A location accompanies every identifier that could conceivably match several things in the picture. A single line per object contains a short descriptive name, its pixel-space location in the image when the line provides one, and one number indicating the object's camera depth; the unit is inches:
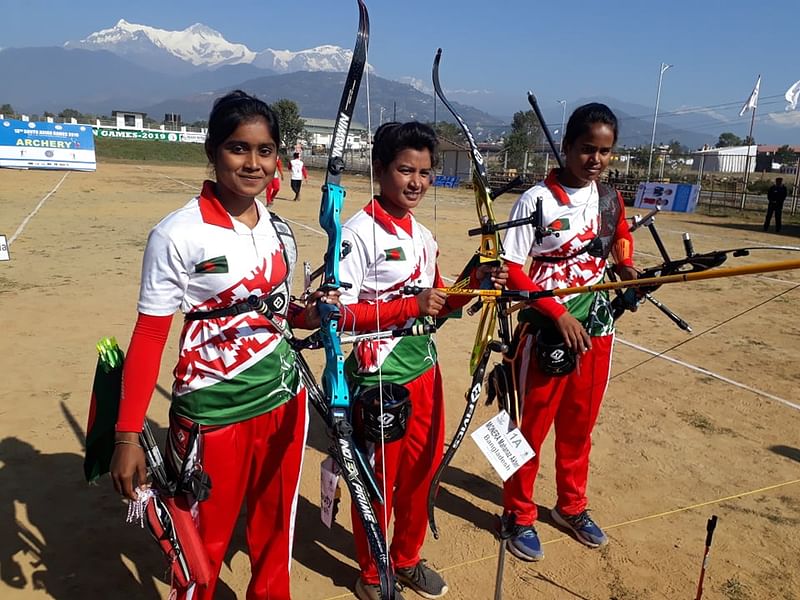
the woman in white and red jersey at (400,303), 91.4
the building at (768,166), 1804.0
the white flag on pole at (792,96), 866.8
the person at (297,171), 794.2
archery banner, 1127.6
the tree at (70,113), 3577.8
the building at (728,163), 1450.9
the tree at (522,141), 1195.3
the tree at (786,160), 1929.1
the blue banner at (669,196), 901.8
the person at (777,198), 668.6
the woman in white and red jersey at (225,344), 70.6
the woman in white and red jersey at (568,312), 108.0
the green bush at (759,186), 1269.7
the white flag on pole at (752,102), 952.3
